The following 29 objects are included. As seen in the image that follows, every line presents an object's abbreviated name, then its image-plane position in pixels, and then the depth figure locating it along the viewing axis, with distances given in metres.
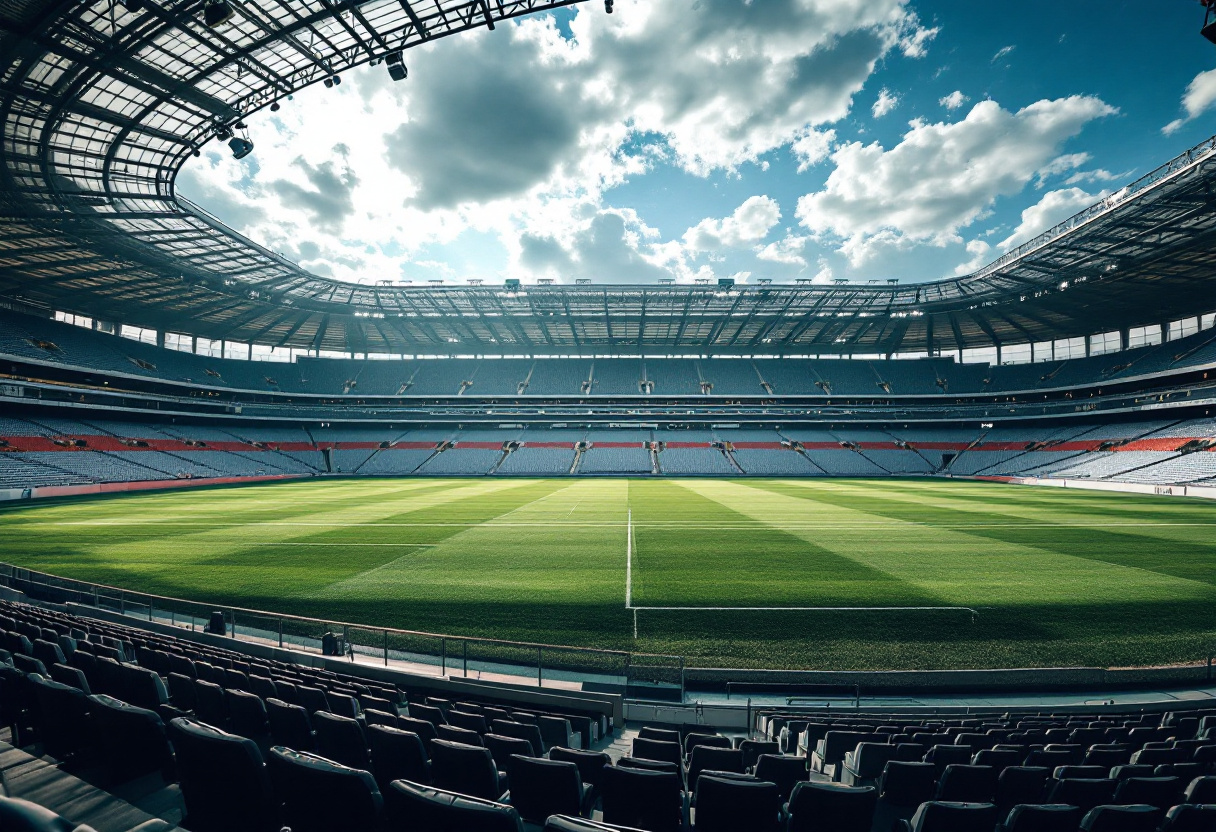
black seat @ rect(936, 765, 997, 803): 4.01
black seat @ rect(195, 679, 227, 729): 4.66
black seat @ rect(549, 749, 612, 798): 4.02
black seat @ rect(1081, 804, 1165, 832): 3.02
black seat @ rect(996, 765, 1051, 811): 4.01
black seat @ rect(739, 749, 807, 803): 4.39
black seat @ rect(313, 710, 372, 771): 3.88
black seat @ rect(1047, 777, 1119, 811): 3.60
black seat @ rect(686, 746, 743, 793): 4.64
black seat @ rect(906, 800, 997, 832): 3.04
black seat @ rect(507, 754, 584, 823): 3.49
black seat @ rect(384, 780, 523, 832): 2.18
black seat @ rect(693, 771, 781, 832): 3.01
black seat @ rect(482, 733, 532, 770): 4.22
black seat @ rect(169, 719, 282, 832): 2.71
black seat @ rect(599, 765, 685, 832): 3.28
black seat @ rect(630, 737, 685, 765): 4.78
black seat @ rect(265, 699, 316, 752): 4.18
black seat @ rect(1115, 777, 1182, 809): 3.59
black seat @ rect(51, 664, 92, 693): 4.68
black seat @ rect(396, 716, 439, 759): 4.42
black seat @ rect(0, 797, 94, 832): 1.32
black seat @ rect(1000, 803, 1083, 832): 3.00
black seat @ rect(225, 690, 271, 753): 4.55
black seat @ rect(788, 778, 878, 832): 3.10
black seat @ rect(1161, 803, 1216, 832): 3.05
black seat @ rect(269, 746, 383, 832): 2.53
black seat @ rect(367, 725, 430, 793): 3.64
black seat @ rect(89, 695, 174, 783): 3.66
